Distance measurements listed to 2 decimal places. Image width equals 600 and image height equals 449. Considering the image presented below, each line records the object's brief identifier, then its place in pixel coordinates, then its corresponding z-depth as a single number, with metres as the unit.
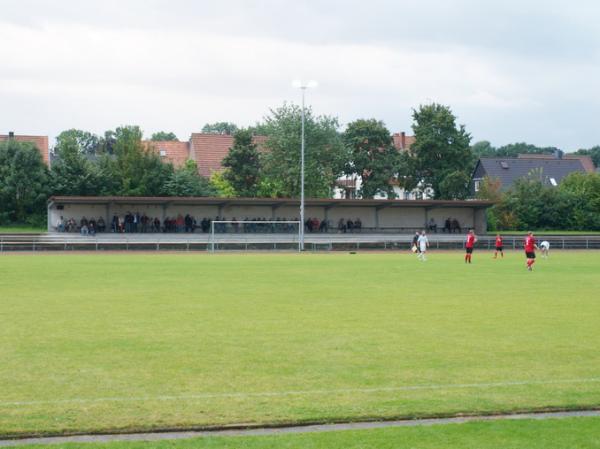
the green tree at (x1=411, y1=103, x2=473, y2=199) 93.44
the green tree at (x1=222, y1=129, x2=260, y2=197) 85.06
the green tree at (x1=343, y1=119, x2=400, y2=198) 90.94
